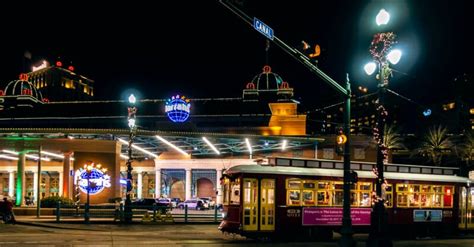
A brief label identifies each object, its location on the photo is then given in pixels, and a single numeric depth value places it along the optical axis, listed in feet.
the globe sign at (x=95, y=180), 141.38
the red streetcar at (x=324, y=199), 73.92
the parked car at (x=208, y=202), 198.51
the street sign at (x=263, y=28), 45.37
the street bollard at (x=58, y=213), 105.50
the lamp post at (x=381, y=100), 61.77
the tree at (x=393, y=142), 192.52
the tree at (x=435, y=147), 191.31
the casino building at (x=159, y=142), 151.64
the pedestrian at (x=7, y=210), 99.30
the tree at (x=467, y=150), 174.40
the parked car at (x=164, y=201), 163.32
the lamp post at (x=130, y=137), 113.60
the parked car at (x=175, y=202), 207.08
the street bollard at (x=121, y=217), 108.06
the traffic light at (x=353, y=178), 62.13
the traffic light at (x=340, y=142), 62.44
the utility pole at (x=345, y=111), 52.95
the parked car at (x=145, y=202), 153.25
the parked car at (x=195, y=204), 191.62
